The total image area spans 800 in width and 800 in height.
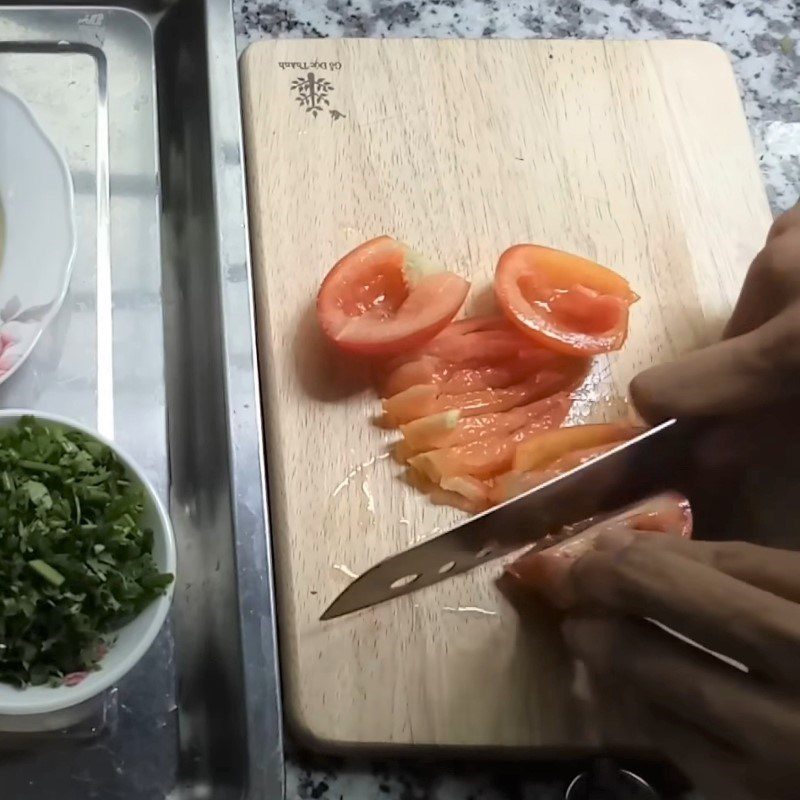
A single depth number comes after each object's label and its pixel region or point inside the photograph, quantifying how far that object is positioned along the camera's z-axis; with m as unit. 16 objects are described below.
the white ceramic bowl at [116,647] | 0.71
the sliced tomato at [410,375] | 0.92
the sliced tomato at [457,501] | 0.88
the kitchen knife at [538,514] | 0.79
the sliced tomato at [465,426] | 0.89
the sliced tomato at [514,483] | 0.87
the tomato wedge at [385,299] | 0.91
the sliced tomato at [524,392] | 0.93
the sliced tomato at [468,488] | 0.88
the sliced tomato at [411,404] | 0.90
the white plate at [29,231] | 0.85
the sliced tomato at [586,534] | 0.82
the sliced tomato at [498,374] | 0.94
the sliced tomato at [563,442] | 0.90
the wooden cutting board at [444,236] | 0.81
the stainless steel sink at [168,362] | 0.77
